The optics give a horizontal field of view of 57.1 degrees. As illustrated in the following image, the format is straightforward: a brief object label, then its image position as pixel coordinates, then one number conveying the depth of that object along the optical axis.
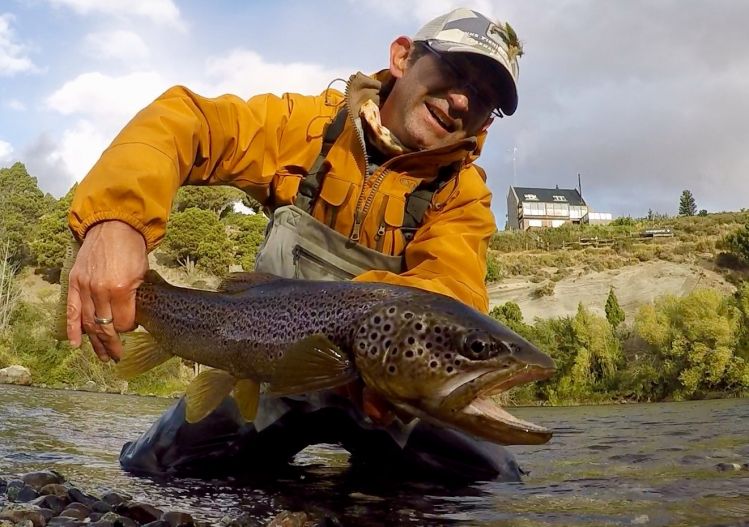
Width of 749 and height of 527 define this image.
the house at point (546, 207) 95.31
